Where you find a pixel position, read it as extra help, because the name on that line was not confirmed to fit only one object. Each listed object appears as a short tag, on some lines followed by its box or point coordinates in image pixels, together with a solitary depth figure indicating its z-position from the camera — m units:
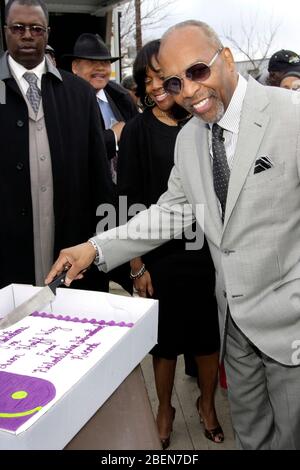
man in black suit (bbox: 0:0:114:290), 2.17
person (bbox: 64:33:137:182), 3.69
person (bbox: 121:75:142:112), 5.66
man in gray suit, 1.54
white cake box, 0.91
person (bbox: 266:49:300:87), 4.15
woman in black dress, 2.43
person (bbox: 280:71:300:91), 4.04
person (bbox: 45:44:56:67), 4.07
